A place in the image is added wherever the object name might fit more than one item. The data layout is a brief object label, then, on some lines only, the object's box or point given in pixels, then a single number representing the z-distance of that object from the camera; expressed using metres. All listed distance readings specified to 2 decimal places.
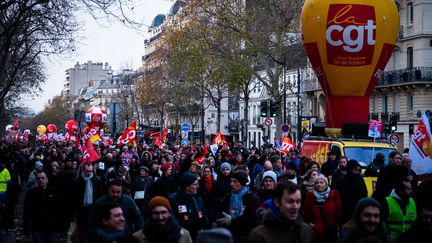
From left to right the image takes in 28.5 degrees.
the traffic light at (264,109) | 36.22
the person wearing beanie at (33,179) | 14.36
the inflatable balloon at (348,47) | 28.59
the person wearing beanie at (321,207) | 10.20
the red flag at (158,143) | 40.62
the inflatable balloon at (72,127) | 64.60
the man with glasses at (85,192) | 12.31
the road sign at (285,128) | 36.01
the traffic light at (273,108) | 36.69
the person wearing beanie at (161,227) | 7.28
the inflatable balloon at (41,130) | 87.75
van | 20.28
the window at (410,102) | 53.75
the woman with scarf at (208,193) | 12.70
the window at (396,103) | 55.54
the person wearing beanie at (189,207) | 10.08
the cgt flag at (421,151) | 14.84
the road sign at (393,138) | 37.12
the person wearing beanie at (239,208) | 9.12
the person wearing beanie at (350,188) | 13.05
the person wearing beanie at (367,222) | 6.98
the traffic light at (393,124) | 37.06
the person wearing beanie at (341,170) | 15.30
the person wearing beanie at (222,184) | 12.80
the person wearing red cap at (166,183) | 14.21
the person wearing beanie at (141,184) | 15.87
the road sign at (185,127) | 51.26
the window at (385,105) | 57.53
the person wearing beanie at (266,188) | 10.40
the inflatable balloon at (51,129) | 74.25
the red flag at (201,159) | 22.25
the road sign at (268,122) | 40.62
